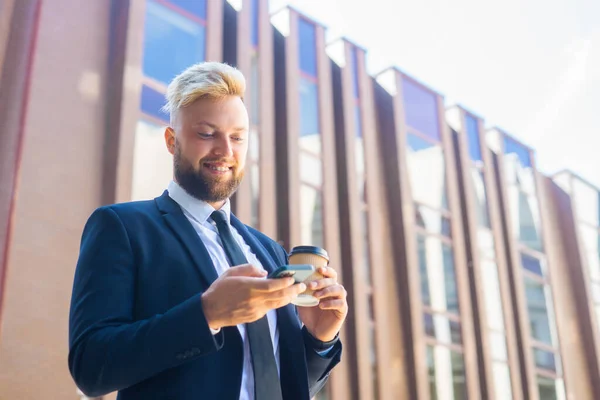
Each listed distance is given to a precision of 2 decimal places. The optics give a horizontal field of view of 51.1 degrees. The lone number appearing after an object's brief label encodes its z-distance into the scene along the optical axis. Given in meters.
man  1.25
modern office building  5.93
